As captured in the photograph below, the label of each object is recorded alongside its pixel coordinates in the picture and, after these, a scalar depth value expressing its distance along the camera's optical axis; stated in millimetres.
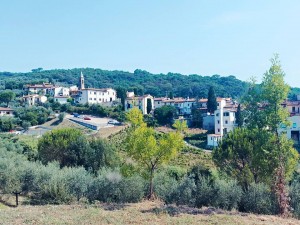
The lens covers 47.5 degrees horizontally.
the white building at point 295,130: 54969
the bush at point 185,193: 19328
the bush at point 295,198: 17062
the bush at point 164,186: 20312
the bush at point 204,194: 19047
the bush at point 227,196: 18469
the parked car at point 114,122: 72600
